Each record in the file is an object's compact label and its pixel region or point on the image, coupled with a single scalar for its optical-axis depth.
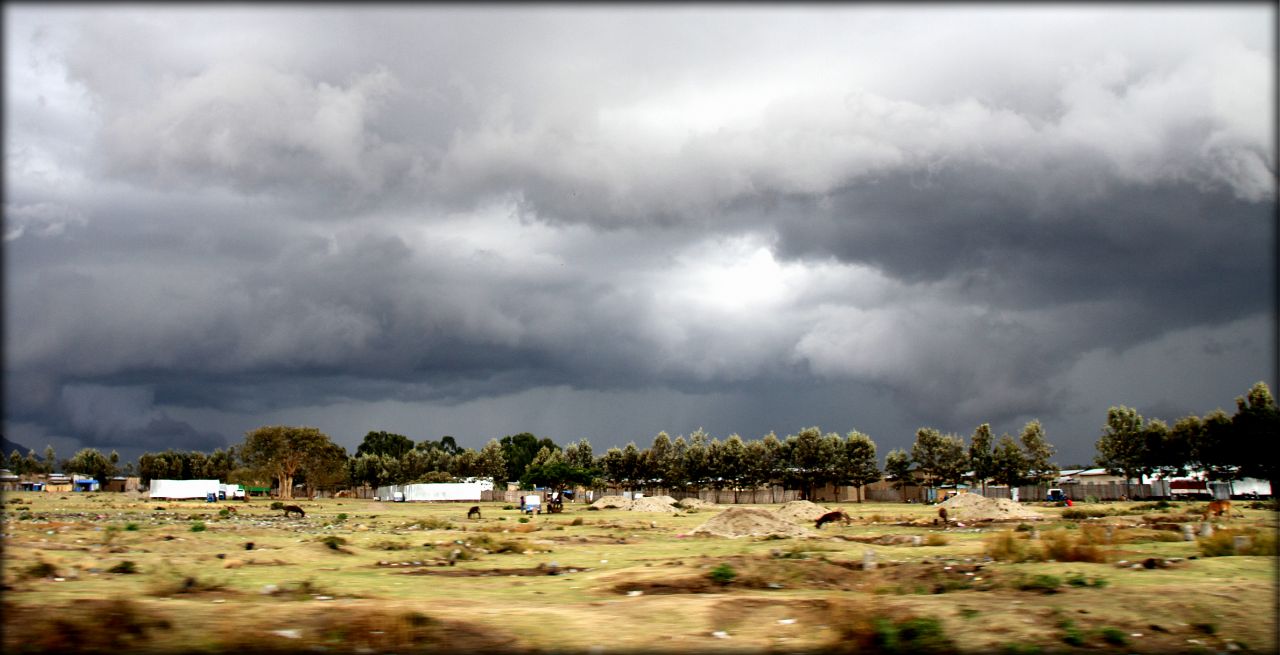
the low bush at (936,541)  32.78
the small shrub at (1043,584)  17.47
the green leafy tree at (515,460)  189.12
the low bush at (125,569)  20.52
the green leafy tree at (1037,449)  114.19
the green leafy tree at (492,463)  155.62
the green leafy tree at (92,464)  191.12
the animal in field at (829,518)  45.09
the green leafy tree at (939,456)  121.62
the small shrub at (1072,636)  13.38
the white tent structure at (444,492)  126.12
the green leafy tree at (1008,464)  114.75
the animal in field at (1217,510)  50.38
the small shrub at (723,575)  19.08
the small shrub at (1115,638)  13.59
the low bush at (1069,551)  22.20
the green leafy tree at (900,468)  126.19
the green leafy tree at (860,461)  124.69
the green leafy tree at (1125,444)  105.50
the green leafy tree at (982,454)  117.38
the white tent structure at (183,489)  107.81
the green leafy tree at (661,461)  137.38
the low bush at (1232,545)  23.00
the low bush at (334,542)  27.64
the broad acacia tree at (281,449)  125.00
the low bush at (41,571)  18.00
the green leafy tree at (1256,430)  91.12
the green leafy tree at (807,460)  125.62
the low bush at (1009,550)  23.44
